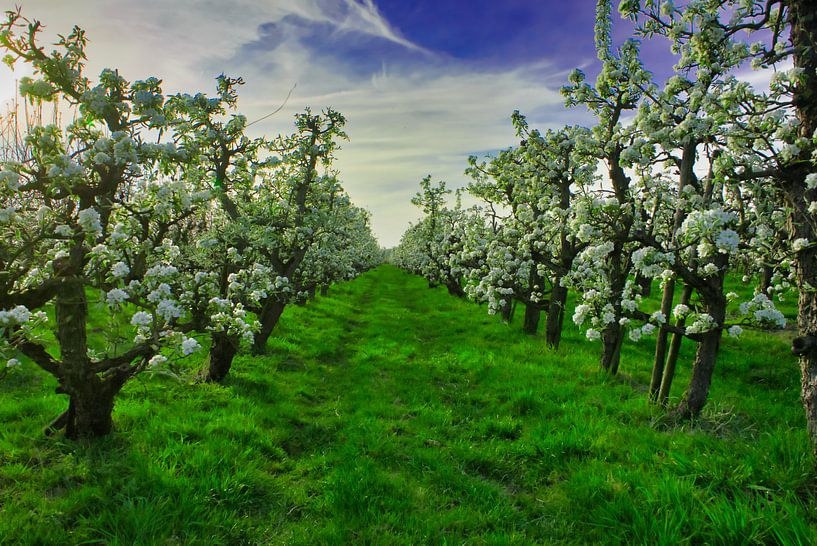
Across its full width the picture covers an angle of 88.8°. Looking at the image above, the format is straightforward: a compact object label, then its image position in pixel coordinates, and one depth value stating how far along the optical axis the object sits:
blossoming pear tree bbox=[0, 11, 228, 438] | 5.82
